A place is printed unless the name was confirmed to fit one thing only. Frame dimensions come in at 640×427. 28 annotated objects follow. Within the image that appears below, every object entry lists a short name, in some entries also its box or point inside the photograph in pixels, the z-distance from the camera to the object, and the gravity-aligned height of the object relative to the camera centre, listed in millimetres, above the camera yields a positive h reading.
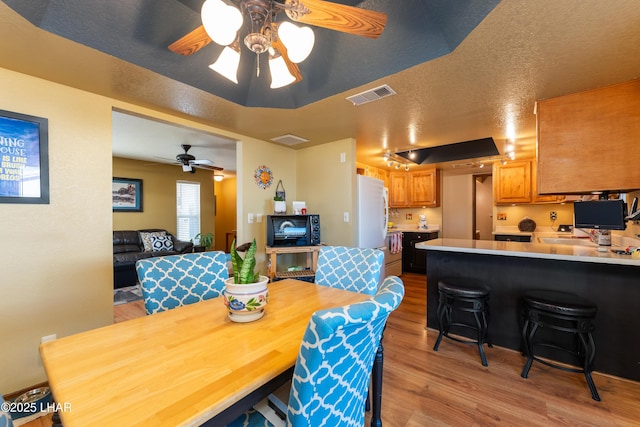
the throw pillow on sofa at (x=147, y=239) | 5129 -522
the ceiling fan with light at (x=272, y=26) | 1072 +814
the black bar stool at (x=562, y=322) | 1802 -830
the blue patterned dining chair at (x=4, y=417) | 517 -411
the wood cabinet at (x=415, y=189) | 5492 +469
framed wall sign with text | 1788 +385
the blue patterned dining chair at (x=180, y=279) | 1471 -402
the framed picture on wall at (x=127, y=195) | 5266 +367
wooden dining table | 660 -490
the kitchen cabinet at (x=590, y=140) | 1979 +548
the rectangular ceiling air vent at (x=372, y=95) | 2111 +967
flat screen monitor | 2168 -44
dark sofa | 4352 -733
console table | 3143 -592
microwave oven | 3229 -233
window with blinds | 6312 +73
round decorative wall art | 3541 +475
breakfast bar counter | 1939 -606
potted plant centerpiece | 1160 -361
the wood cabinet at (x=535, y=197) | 4498 +211
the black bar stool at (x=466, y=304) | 2154 -811
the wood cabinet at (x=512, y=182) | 4613 +497
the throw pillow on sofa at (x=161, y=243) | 5133 -616
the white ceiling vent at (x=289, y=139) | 3375 +954
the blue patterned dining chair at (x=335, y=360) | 622 -393
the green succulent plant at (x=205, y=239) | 6105 -644
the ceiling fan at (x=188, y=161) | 4387 +870
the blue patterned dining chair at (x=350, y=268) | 1743 -401
